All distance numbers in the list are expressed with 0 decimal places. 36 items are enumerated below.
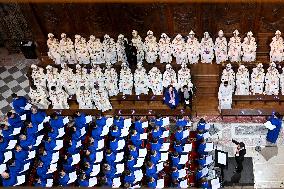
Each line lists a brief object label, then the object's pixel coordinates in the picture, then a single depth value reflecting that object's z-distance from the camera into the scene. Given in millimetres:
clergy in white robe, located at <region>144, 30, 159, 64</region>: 16547
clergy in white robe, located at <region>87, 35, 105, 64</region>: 16750
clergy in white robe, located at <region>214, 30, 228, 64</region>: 16266
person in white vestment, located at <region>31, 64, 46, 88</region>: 16312
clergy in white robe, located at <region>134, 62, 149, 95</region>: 15859
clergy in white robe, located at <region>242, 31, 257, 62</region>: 16047
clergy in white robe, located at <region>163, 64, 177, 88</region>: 15680
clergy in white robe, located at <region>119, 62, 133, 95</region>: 15891
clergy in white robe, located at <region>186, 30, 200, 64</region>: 16312
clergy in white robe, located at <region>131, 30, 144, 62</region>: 16594
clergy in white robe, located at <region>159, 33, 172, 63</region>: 16484
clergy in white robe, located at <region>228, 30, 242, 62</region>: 16156
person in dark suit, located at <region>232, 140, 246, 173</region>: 12906
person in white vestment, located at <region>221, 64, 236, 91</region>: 15352
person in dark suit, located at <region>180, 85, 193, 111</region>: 15270
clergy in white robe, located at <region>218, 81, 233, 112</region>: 15048
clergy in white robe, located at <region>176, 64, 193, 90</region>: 15641
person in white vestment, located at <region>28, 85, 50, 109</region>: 16200
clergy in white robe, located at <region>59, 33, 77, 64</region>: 17031
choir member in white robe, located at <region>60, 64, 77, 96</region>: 16125
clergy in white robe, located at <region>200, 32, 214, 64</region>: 16297
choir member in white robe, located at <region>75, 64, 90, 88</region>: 16047
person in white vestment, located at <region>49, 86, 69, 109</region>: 16031
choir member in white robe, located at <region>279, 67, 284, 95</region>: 15472
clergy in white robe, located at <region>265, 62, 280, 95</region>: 15158
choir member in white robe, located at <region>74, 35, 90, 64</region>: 16922
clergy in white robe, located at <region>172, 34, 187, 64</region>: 16422
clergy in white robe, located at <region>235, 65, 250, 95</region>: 15289
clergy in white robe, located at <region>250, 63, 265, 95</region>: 15180
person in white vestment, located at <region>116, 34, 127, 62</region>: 16797
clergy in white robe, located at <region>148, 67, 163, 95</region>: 15812
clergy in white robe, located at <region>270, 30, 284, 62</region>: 16000
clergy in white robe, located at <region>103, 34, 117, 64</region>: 16812
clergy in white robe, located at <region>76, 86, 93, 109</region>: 15877
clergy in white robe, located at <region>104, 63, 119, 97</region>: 15930
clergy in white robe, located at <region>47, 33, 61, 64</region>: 16969
